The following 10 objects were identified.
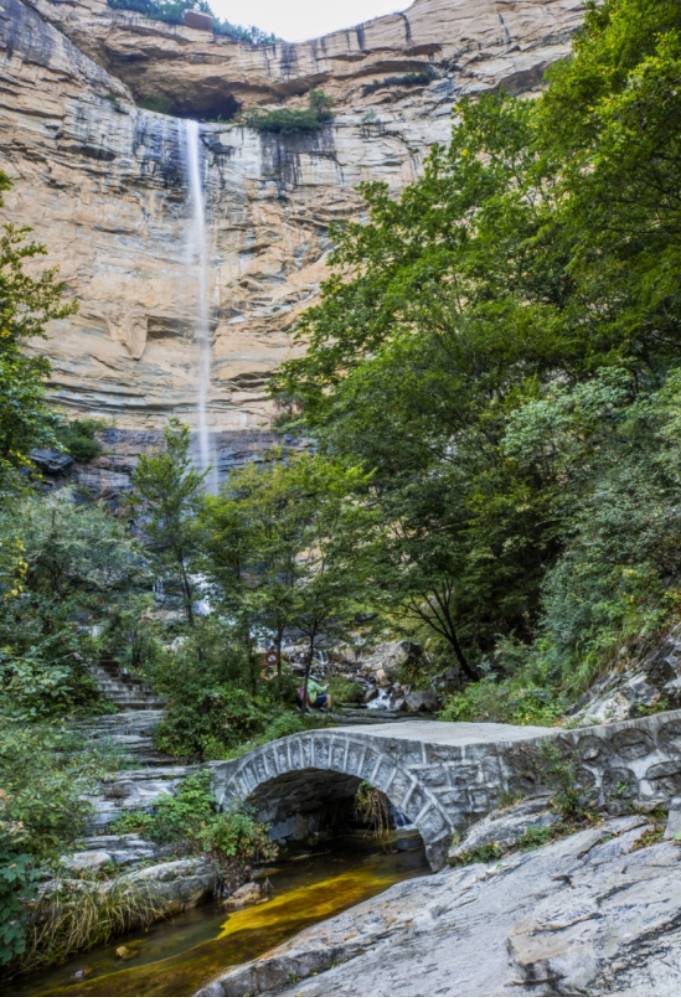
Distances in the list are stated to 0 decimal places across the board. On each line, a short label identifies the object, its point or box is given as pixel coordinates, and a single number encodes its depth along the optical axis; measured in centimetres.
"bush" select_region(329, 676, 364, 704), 1141
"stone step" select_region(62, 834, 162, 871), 634
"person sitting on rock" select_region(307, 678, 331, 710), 1141
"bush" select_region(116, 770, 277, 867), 698
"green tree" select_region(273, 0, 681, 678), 809
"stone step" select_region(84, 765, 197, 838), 713
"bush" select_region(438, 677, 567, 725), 682
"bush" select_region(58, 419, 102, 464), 2422
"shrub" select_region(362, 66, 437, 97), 3584
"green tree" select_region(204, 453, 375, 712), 961
